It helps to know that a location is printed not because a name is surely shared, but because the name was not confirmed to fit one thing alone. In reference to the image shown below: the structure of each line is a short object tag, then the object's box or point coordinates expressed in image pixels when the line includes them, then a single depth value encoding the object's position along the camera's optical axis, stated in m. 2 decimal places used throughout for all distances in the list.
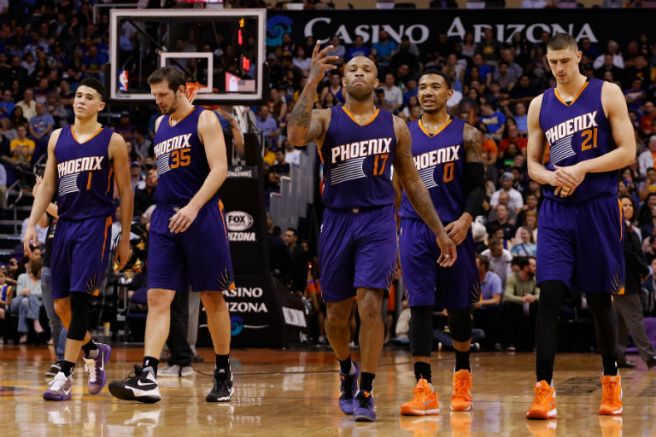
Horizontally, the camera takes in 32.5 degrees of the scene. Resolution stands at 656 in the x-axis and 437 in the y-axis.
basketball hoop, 8.16
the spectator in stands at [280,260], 15.43
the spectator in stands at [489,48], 24.05
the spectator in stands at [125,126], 21.08
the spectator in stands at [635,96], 22.12
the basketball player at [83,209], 7.75
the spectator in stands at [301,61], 24.25
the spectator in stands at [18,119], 21.38
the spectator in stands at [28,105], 22.30
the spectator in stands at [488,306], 14.95
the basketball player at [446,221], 7.04
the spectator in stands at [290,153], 20.30
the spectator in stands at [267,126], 21.25
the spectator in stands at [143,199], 17.30
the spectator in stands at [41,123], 21.52
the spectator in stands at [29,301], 15.31
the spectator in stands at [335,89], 21.25
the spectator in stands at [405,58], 23.73
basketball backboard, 13.48
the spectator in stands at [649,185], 18.01
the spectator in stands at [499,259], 15.40
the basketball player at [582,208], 6.66
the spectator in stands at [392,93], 22.14
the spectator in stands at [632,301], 11.72
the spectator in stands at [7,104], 22.50
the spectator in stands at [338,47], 24.23
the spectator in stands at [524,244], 15.91
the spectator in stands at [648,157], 19.78
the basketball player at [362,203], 6.66
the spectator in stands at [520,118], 21.17
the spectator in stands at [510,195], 17.98
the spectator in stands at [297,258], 15.69
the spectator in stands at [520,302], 14.83
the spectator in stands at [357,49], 24.56
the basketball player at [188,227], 7.50
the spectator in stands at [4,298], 15.65
